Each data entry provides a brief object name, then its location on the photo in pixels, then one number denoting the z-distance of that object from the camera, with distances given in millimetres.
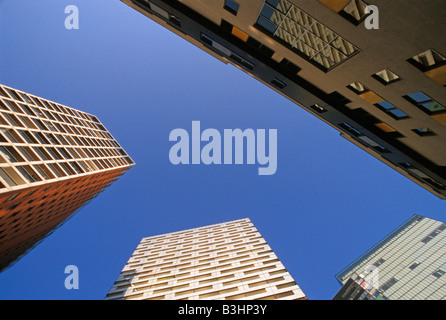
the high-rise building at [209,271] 30588
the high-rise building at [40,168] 24948
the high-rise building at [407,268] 54062
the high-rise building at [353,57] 9102
